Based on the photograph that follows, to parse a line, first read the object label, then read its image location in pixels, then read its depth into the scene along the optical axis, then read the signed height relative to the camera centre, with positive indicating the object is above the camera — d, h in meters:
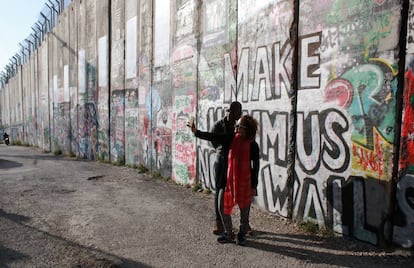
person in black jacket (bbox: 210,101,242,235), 4.14 -0.45
